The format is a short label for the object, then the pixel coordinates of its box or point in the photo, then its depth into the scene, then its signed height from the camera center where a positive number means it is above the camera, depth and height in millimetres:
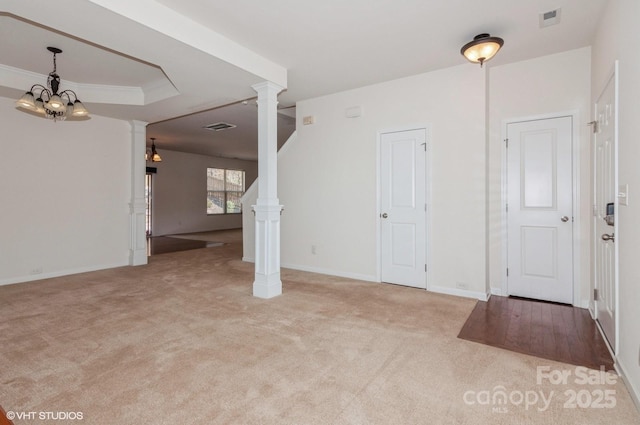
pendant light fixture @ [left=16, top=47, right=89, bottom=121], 3561 +1203
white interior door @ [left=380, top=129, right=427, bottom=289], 4305 +75
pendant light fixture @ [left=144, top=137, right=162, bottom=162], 8977 +1580
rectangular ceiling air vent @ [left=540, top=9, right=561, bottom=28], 2840 +1737
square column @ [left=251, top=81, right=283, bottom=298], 3955 +168
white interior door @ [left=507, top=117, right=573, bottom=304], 3648 +41
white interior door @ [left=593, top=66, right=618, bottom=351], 2492 +66
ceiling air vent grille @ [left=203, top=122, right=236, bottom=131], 7363 +1996
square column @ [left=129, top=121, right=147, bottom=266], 5973 +200
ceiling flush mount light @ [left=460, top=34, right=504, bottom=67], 3064 +1579
